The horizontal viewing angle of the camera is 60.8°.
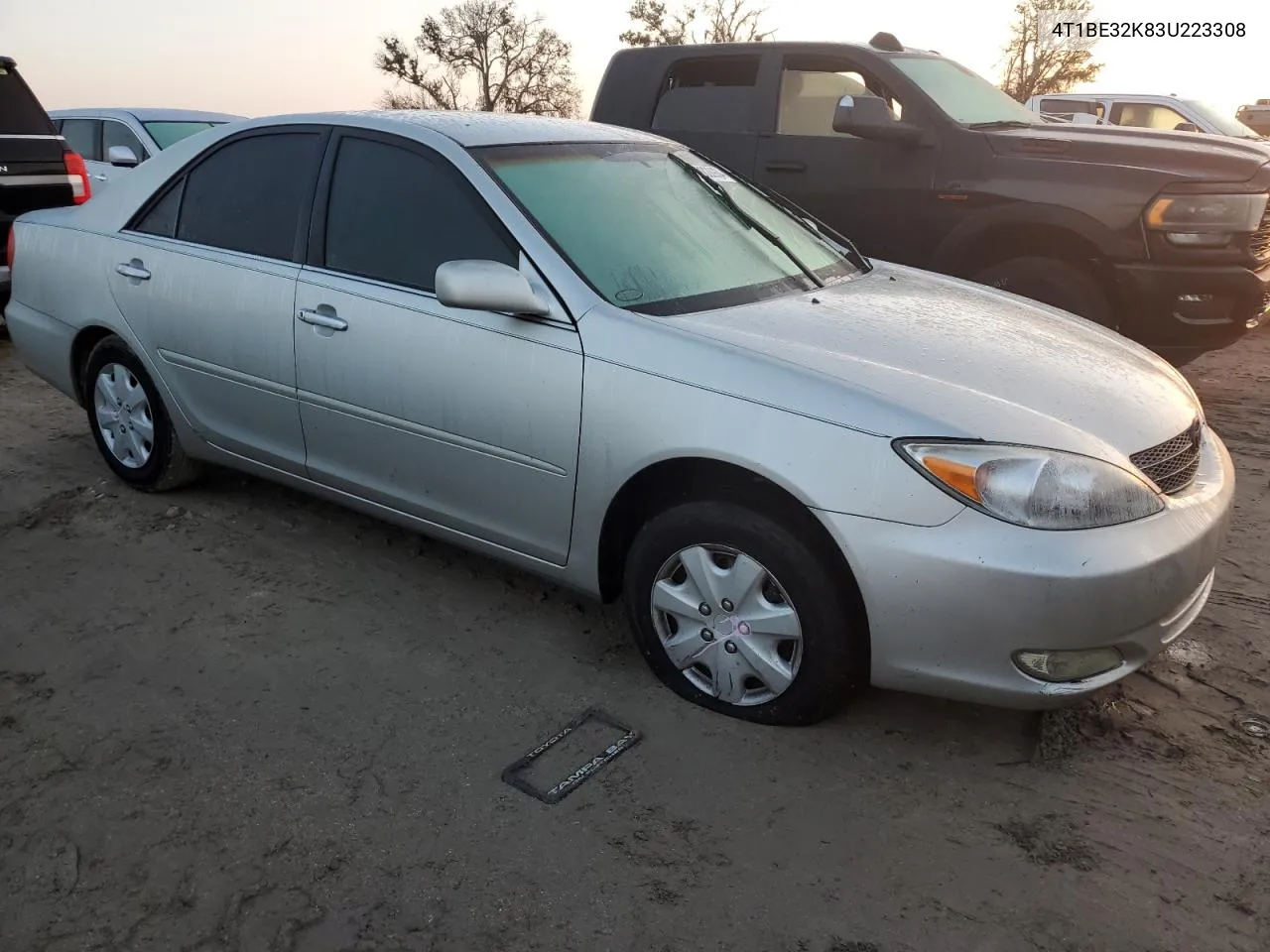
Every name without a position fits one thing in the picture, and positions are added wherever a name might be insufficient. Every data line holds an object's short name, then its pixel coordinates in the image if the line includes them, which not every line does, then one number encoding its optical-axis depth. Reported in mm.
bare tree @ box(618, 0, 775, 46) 35844
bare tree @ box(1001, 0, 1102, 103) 30994
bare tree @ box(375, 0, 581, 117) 37562
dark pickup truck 5512
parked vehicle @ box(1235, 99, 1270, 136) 20562
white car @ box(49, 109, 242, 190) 10047
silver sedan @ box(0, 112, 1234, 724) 2562
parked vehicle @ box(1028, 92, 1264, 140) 10898
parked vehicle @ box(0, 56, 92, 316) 7074
